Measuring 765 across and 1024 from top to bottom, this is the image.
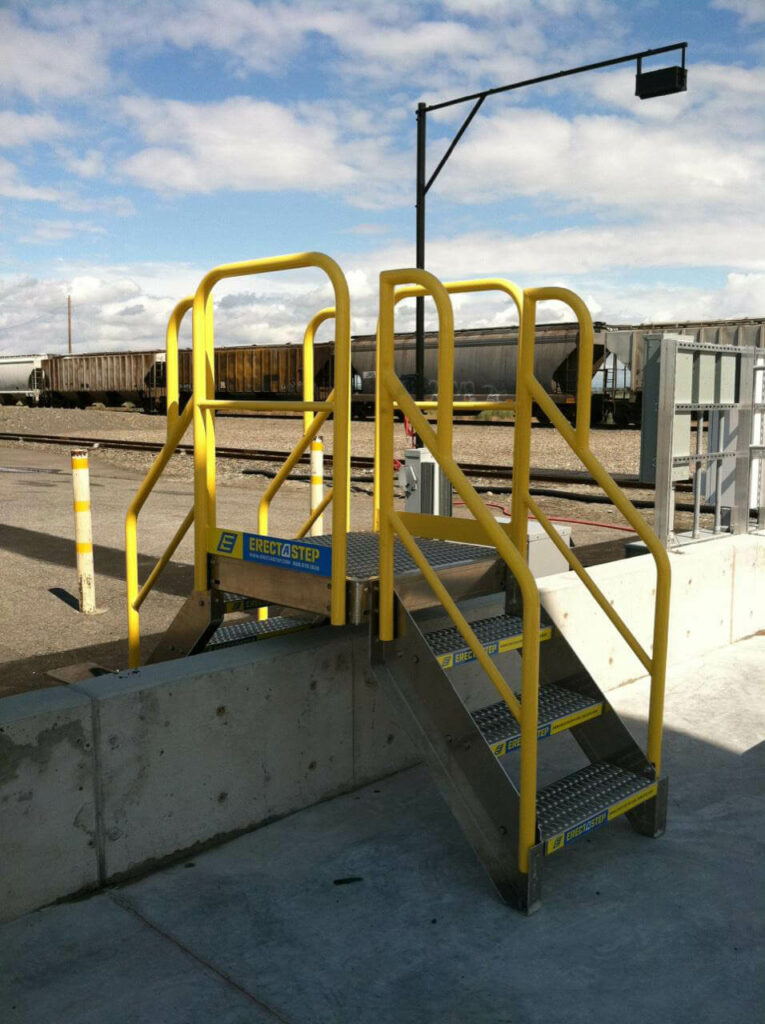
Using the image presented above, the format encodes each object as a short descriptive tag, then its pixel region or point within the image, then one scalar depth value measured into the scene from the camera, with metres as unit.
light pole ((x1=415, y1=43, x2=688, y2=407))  11.96
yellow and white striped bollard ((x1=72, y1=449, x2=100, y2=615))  7.82
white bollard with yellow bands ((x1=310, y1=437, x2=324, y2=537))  10.26
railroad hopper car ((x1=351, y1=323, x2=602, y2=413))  34.25
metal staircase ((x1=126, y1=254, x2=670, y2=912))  3.54
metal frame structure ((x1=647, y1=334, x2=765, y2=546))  6.94
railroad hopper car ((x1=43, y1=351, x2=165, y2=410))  49.38
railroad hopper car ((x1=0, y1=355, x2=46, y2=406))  57.25
